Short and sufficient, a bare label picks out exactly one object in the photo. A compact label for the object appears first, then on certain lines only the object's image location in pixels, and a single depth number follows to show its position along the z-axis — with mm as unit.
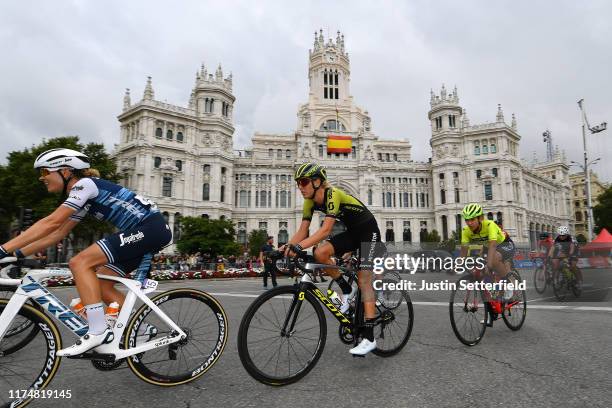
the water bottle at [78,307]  3057
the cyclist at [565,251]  8531
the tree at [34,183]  28484
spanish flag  66312
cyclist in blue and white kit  2865
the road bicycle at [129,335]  2629
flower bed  20062
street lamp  31625
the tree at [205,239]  33719
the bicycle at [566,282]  8508
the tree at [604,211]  54094
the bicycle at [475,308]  4418
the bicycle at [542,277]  9157
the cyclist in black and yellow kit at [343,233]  3656
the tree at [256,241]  48178
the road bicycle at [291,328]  2960
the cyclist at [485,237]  4844
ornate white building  52875
